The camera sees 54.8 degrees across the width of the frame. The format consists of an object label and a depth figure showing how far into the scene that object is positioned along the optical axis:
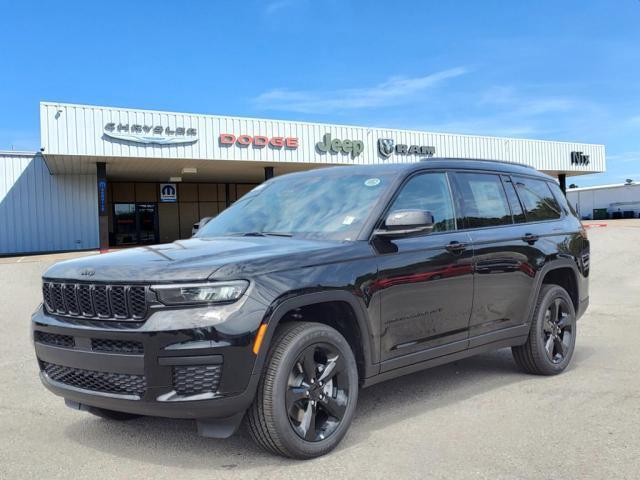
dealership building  23.72
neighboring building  63.78
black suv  3.35
